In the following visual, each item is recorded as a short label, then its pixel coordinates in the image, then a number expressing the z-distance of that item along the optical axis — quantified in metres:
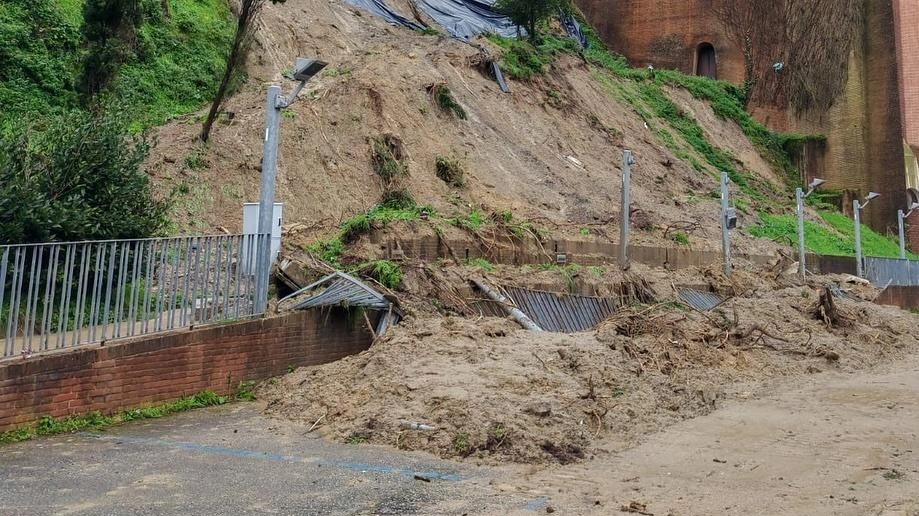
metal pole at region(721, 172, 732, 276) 17.91
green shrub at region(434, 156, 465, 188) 18.19
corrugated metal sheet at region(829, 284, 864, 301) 20.36
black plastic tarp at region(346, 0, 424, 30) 27.02
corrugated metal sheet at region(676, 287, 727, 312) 15.96
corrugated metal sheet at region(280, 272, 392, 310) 10.64
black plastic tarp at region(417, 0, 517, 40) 29.31
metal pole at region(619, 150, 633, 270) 15.30
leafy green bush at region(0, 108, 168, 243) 9.00
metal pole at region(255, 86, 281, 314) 10.30
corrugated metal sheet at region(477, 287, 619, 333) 12.36
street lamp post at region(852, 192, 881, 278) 24.62
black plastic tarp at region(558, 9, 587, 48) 35.29
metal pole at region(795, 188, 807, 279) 20.95
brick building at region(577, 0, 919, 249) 34.75
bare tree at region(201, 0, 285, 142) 15.38
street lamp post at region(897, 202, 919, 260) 28.77
